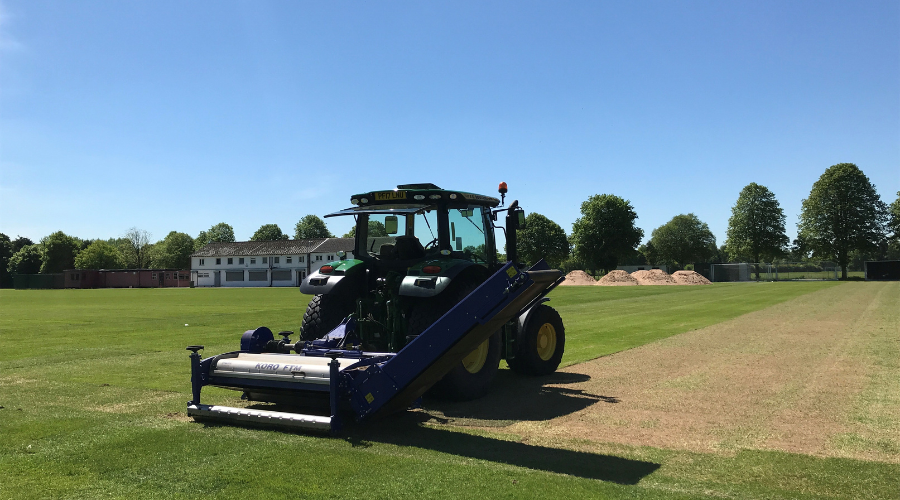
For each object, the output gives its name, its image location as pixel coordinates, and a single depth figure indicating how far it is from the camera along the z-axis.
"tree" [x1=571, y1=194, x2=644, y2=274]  81.81
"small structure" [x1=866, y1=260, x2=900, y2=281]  65.88
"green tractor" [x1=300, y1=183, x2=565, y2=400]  7.94
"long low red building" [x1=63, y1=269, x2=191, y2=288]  95.44
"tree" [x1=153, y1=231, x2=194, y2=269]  123.25
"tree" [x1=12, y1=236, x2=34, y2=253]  117.12
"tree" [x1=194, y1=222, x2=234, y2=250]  143.12
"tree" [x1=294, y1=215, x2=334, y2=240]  133.38
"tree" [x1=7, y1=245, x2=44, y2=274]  108.19
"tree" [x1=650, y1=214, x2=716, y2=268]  112.62
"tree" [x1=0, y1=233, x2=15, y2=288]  105.69
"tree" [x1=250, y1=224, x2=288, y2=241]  139.25
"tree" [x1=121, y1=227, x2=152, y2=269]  137.00
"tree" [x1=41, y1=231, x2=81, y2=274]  108.31
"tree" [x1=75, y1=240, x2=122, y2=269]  111.38
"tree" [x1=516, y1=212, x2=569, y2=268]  98.19
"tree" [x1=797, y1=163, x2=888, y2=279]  70.06
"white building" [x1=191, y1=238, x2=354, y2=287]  90.38
